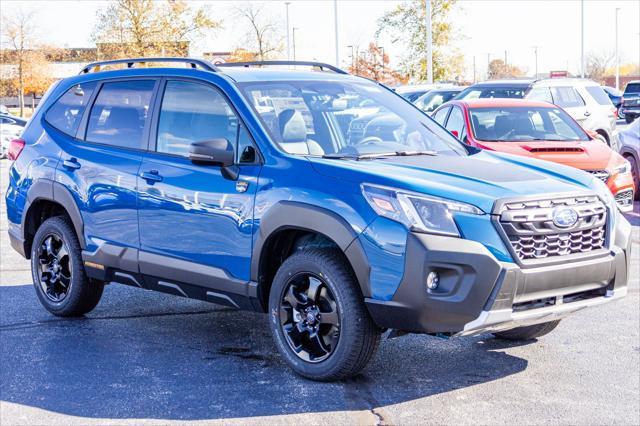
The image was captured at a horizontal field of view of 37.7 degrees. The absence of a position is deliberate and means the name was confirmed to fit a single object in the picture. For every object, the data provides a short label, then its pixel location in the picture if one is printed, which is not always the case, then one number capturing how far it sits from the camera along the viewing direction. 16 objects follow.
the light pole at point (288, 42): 59.03
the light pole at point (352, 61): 77.00
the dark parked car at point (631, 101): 35.40
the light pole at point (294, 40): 69.15
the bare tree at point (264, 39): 62.84
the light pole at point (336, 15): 51.83
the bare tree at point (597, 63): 111.50
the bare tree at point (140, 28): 50.66
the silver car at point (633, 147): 13.62
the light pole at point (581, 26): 58.50
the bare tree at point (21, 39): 64.94
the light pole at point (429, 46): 37.09
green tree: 46.53
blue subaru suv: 4.77
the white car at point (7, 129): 27.55
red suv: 10.98
